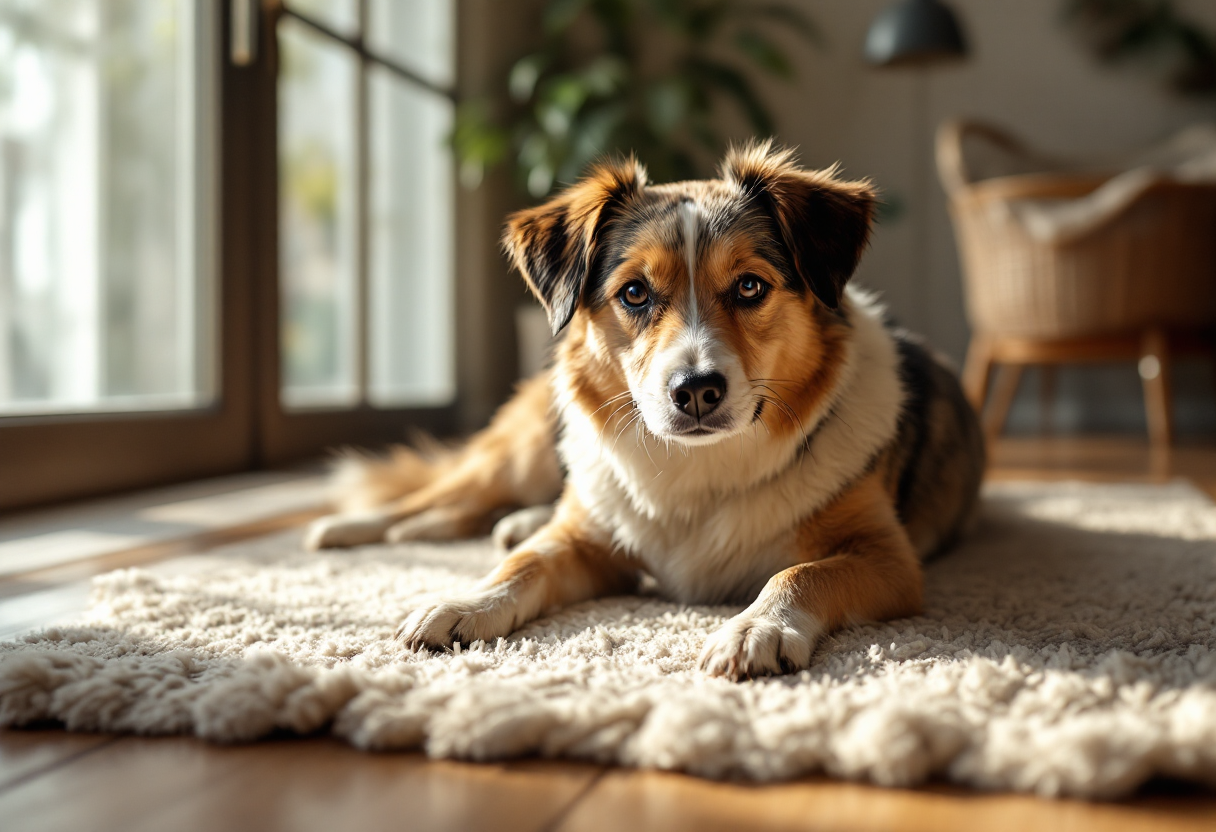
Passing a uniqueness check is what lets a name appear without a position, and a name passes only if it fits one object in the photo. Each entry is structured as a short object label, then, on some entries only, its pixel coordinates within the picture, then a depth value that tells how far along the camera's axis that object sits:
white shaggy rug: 0.92
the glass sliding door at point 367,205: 3.96
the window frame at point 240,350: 2.98
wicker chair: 3.96
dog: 1.45
